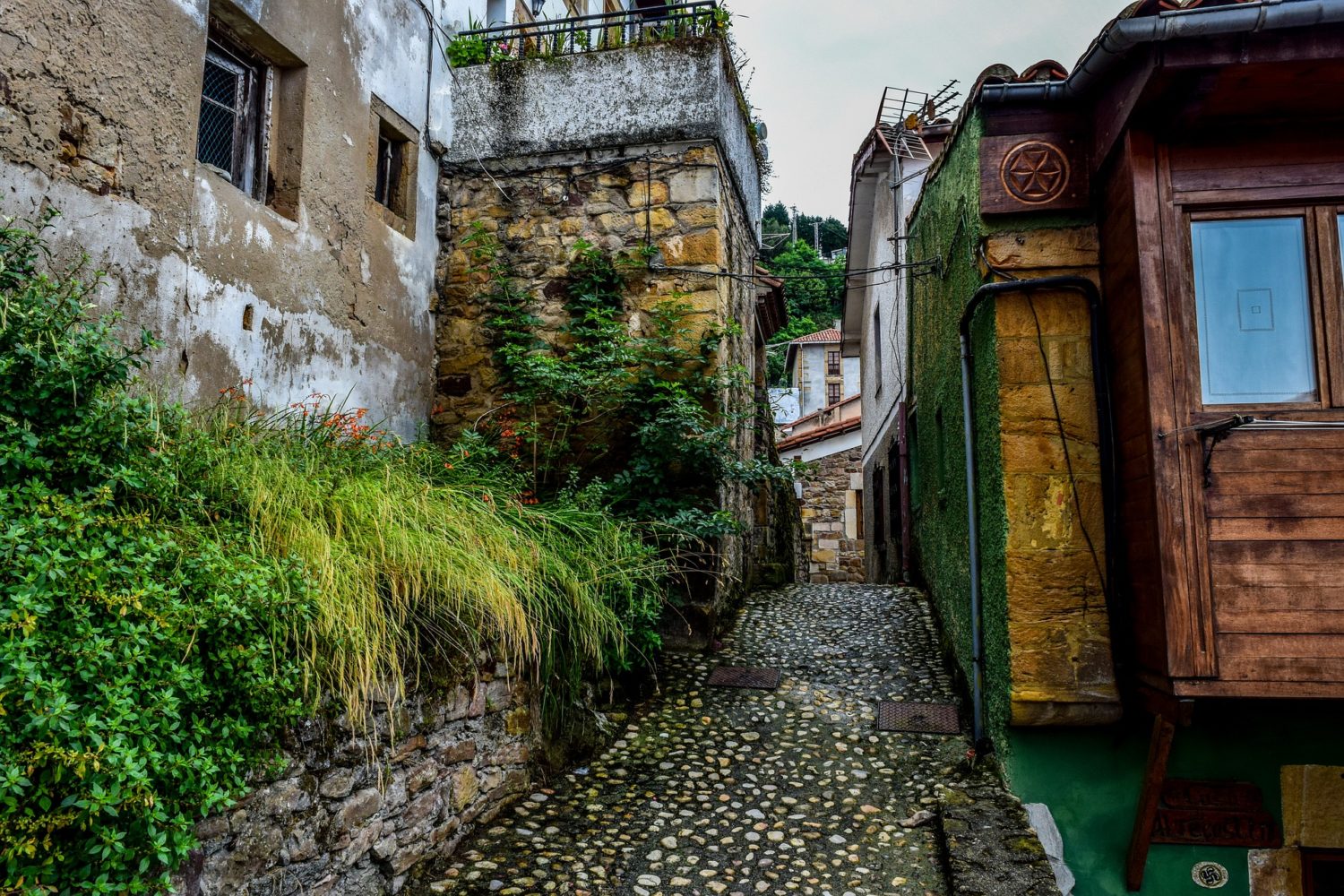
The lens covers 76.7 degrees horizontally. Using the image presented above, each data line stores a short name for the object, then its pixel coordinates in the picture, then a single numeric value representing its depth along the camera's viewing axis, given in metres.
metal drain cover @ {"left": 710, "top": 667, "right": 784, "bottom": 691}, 5.55
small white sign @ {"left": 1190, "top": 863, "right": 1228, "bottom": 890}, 3.76
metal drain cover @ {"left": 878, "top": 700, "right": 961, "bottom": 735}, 4.88
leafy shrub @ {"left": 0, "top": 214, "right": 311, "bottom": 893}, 1.98
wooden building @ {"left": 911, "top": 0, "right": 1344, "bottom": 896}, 3.28
